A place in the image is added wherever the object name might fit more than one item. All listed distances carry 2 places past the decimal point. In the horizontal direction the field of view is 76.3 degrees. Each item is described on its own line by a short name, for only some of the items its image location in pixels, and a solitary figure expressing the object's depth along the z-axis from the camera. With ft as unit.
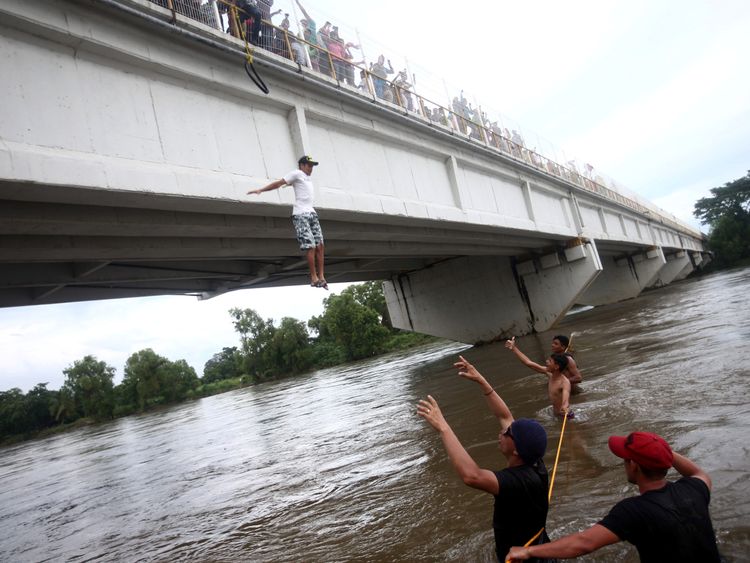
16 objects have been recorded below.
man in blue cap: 8.71
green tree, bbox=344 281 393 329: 200.85
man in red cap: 7.23
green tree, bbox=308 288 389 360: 165.78
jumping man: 21.94
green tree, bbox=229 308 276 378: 197.26
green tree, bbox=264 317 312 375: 188.85
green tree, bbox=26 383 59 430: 245.04
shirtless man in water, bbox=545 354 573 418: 19.01
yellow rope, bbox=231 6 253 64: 25.09
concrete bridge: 18.49
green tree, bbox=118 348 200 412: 215.72
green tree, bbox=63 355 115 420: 211.41
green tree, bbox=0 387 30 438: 239.50
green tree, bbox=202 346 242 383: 326.44
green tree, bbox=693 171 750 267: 177.47
